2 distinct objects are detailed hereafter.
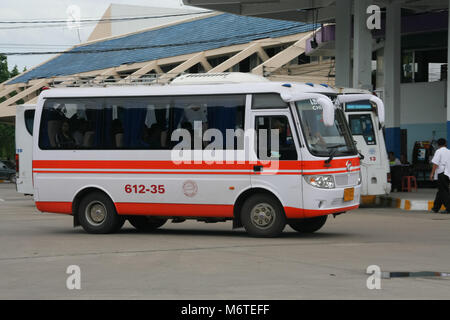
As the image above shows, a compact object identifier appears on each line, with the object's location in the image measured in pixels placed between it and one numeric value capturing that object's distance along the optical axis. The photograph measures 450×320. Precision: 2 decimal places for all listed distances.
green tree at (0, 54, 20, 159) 69.69
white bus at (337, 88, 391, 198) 22.47
